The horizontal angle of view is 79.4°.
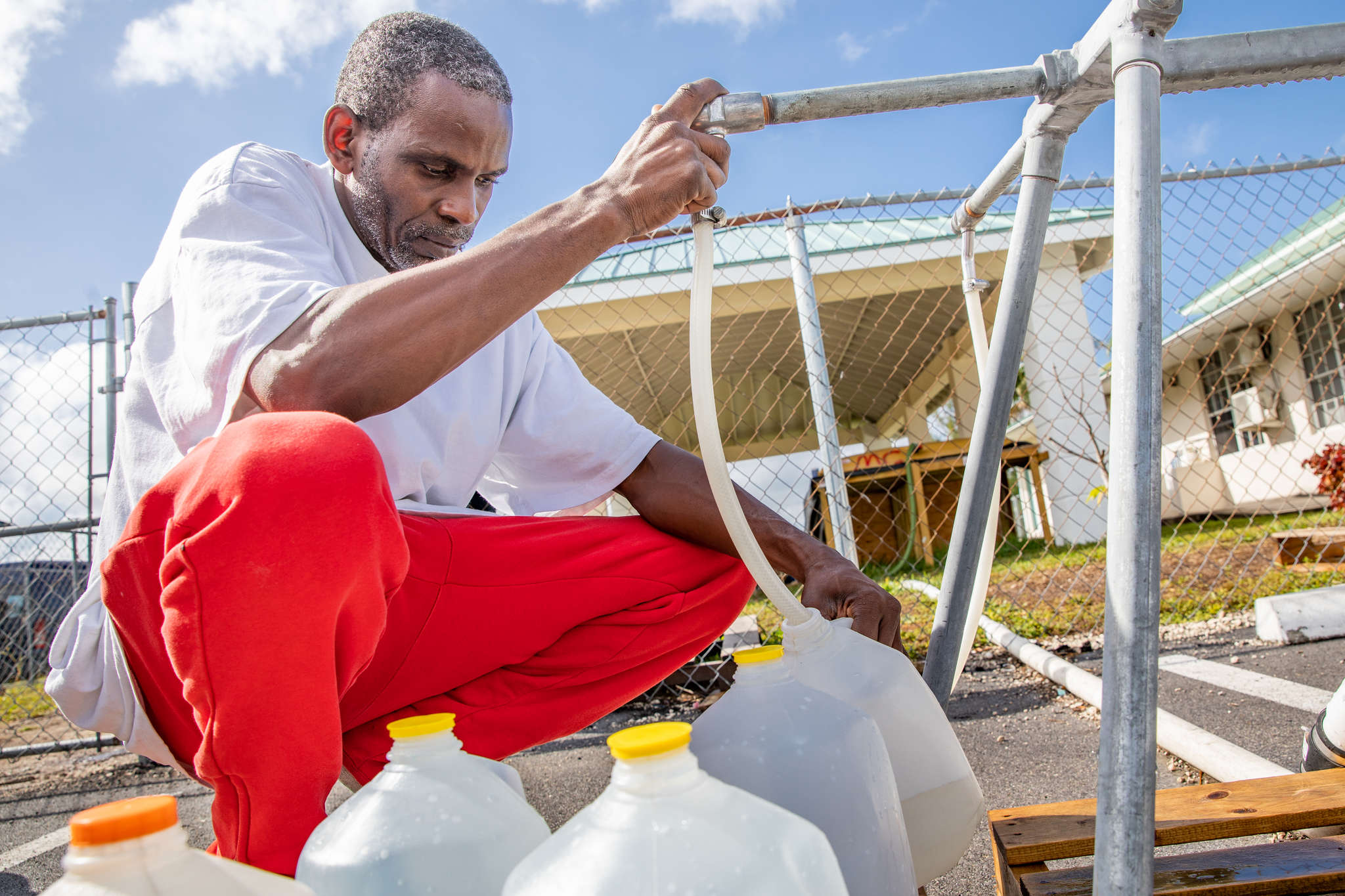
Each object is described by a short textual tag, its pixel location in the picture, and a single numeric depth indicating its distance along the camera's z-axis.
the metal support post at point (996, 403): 1.14
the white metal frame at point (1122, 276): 0.67
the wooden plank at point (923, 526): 6.76
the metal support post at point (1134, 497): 0.65
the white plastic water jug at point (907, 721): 0.92
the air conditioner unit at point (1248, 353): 11.42
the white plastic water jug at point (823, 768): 0.72
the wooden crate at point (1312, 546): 4.16
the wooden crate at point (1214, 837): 0.88
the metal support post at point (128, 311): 3.28
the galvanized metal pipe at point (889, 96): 0.98
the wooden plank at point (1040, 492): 7.83
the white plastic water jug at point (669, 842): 0.48
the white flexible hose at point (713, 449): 0.81
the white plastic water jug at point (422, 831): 0.61
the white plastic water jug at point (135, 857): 0.44
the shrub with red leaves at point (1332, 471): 5.94
